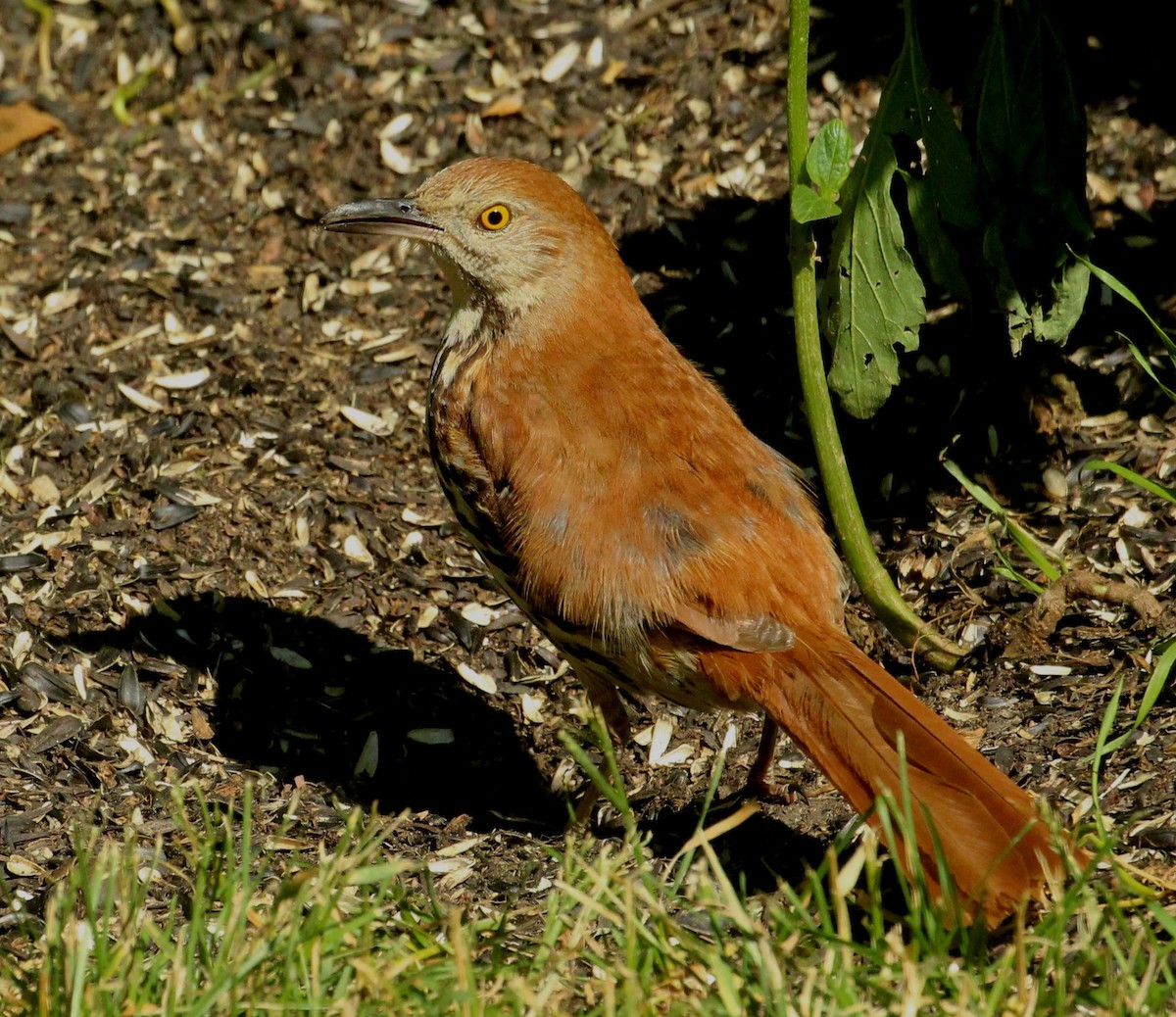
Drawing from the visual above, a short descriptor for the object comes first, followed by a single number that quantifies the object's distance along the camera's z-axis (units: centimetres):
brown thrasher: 712
